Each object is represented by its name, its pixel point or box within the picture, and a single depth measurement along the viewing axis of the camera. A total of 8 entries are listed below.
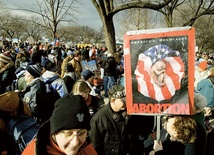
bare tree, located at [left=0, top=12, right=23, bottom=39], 45.28
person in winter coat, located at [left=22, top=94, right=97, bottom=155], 1.61
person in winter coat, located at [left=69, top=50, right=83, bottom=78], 6.91
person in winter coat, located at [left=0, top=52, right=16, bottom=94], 5.01
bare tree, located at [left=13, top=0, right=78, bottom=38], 21.10
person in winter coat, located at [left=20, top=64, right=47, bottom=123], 3.61
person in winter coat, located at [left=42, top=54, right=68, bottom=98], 4.17
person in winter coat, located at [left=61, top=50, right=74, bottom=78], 7.02
